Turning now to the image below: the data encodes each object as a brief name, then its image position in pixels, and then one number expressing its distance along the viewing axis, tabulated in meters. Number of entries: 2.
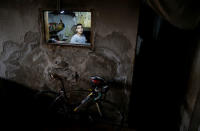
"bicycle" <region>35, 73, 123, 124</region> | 3.95
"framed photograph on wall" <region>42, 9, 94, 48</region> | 4.39
